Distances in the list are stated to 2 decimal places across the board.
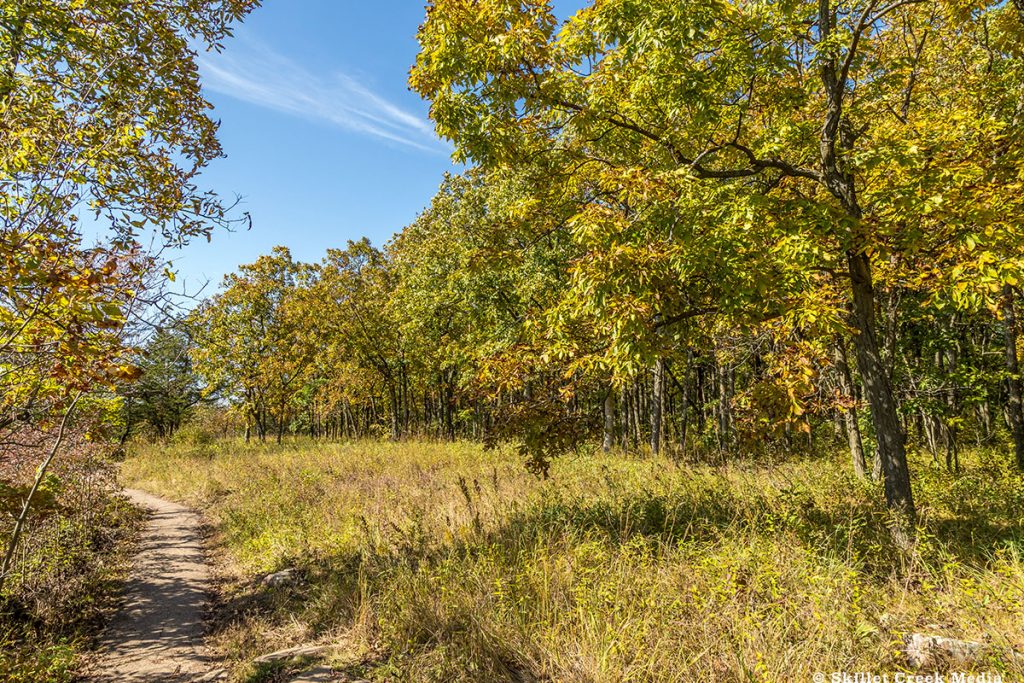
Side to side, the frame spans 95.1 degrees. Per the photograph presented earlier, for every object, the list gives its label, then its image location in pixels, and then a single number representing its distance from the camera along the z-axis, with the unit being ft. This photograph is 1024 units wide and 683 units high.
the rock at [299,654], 17.16
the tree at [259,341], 88.53
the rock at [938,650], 11.92
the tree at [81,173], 10.88
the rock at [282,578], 24.31
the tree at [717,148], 16.20
